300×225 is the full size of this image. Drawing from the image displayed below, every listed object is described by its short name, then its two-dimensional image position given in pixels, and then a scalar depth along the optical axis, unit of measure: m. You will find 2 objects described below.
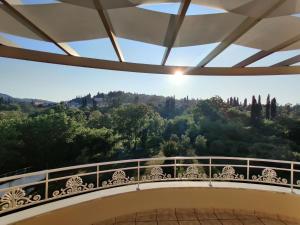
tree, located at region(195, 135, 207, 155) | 21.95
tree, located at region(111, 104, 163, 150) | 26.13
